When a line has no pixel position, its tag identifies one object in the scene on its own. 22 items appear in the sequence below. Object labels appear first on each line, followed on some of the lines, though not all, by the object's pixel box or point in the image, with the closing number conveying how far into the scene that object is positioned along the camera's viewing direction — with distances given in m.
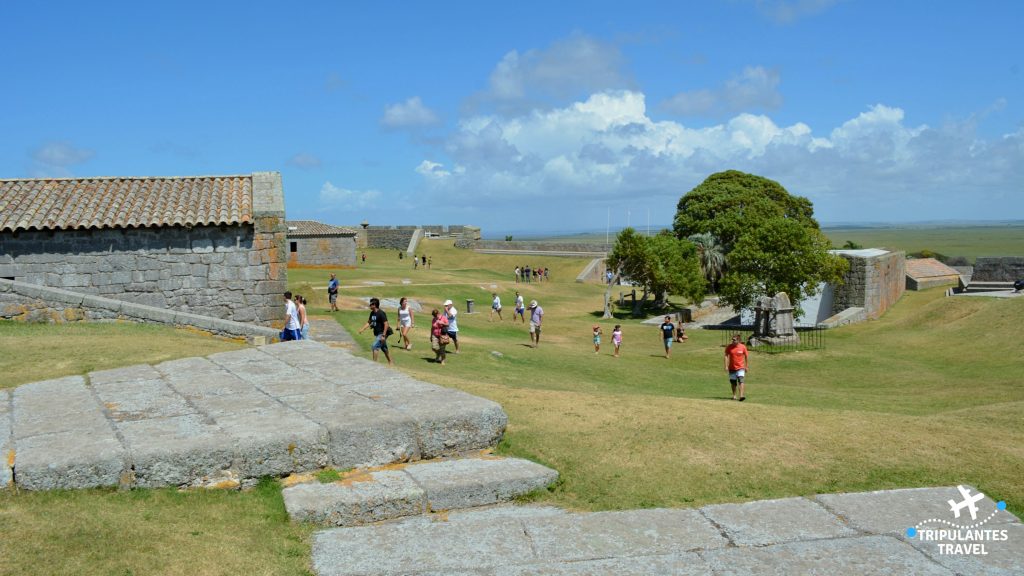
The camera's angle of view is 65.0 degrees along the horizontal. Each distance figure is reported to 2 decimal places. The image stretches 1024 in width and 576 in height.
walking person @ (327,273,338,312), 28.45
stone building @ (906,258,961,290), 47.84
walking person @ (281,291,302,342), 16.72
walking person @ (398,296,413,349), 20.84
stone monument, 30.66
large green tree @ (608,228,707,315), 45.72
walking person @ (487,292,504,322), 35.39
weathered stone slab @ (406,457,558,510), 7.14
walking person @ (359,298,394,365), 16.98
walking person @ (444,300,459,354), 20.80
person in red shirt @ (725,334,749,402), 16.64
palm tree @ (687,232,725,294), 51.59
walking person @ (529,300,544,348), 28.03
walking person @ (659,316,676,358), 27.73
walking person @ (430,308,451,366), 18.45
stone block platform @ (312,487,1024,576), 5.69
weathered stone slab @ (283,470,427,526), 6.61
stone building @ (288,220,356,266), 52.19
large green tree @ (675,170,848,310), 32.41
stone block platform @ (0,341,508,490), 6.78
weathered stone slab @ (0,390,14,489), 6.39
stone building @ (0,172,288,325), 19.44
